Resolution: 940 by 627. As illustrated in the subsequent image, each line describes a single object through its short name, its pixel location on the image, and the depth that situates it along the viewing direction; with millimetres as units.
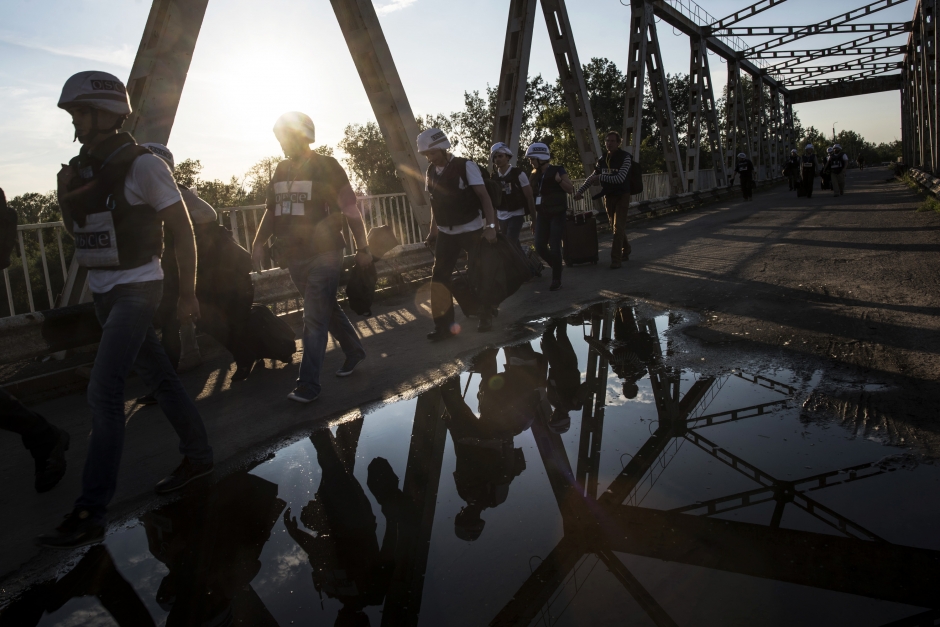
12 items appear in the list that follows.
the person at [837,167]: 21594
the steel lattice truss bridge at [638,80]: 6797
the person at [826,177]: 22455
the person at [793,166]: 28847
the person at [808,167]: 22891
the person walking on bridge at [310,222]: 4742
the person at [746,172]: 24953
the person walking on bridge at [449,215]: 6254
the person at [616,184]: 9852
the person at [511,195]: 8273
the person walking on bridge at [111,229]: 3154
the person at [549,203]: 8766
